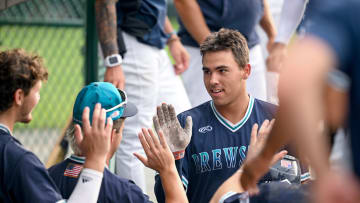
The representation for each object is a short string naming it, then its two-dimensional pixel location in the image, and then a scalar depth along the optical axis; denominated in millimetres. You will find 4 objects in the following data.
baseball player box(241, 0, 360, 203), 2719
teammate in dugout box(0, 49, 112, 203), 4691
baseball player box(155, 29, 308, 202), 6406
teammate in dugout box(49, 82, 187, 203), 5230
